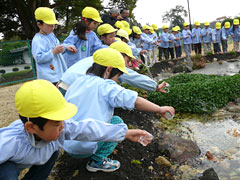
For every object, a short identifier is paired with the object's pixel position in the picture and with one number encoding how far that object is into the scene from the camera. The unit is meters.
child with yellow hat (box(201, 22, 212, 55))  13.23
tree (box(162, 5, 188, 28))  40.90
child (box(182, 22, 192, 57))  12.96
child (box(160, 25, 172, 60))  12.18
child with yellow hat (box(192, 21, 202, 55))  13.19
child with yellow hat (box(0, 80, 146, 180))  1.46
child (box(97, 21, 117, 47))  4.11
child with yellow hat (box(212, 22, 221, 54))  13.15
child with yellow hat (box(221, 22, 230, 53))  13.03
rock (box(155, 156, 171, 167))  2.96
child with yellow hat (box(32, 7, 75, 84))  3.29
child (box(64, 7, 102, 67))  4.04
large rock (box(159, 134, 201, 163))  3.18
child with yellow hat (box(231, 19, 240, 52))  13.03
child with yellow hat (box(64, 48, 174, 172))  2.12
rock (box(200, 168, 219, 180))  2.44
